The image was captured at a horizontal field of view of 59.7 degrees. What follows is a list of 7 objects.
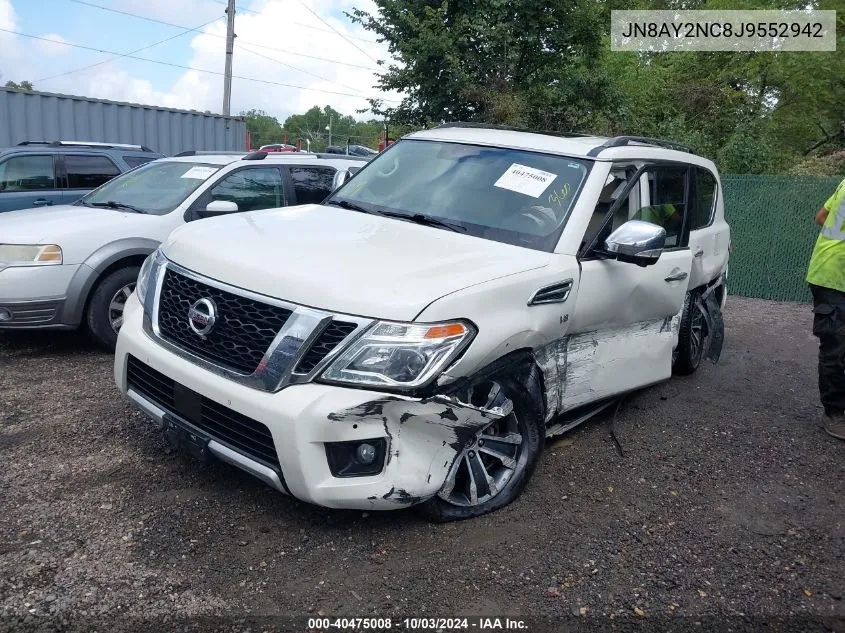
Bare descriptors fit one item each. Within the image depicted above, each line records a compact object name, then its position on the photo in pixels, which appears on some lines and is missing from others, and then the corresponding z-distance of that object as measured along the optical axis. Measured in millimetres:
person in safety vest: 4719
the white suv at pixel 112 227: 5340
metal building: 13352
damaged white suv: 2887
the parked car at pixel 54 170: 8930
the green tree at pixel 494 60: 13375
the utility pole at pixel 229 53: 22250
